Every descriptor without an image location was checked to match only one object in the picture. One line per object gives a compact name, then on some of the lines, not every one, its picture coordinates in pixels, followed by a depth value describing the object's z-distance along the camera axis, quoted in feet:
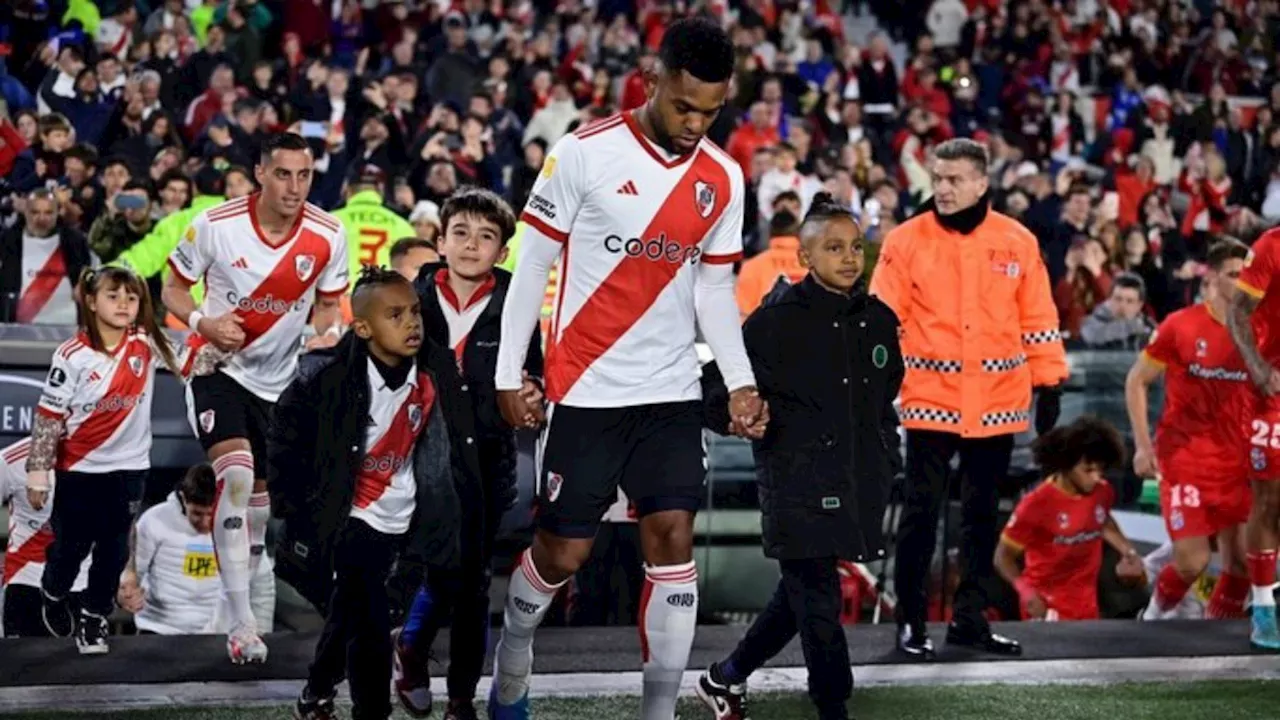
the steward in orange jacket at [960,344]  26.35
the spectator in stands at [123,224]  41.01
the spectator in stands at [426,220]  43.98
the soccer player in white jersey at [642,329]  20.17
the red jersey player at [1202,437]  31.19
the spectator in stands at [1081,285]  52.16
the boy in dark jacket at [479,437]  22.22
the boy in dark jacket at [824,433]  21.95
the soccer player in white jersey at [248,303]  26.21
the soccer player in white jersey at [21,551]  29.27
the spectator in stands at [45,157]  45.52
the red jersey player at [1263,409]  27.50
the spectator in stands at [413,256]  27.09
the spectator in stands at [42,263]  36.70
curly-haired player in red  34.19
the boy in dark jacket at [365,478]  20.77
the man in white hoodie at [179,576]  31.04
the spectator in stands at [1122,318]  43.19
